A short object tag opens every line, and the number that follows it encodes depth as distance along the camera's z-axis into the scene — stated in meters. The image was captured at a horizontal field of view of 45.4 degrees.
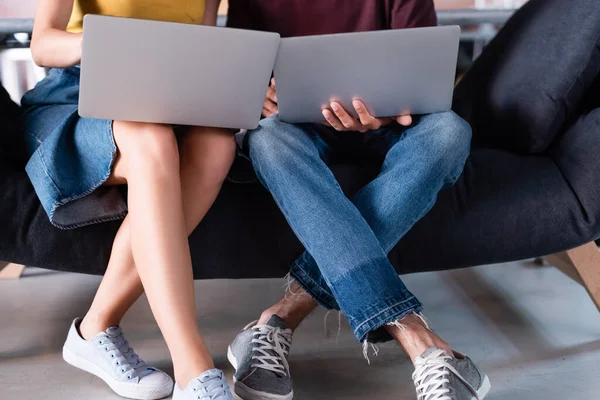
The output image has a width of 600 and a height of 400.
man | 1.03
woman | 1.03
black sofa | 1.22
